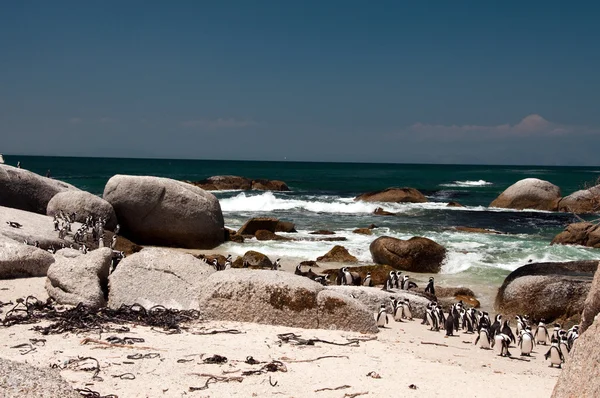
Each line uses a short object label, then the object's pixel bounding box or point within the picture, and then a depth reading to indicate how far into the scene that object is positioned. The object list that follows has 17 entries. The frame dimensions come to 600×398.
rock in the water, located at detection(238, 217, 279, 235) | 24.17
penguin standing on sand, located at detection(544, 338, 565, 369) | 9.41
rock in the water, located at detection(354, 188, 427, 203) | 42.38
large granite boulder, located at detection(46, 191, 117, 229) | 18.86
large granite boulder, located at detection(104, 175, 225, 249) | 20.20
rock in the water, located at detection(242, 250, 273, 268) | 17.08
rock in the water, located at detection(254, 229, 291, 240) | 23.02
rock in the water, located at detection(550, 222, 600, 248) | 22.58
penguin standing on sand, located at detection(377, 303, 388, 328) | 10.24
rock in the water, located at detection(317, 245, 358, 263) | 19.03
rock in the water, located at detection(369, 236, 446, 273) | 18.28
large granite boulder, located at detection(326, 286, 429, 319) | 11.89
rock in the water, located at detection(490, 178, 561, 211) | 39.50
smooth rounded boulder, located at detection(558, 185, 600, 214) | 32.01
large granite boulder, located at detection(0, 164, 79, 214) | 19.12
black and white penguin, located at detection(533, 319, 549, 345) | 11.34
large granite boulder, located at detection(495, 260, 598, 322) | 12.95
